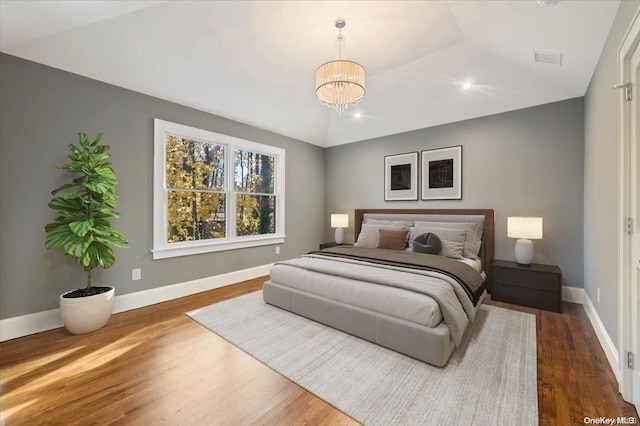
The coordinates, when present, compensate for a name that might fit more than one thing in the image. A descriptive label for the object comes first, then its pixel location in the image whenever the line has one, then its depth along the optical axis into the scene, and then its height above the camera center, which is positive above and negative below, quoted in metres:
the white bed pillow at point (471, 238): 3.60 -0.36
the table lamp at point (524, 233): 3.23 -0.26
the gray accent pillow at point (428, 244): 3.51 -0.42
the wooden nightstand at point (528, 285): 2.98 -0.88
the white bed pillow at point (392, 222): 4.29 -0.16
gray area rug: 1.52 -1.15
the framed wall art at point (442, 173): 4.16 +0.65
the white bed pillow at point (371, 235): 4.04 -0.35
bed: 2.04 -0.67
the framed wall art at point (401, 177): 4.61 +0.66
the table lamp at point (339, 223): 5.26 -0.21
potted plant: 2.43 -0.14
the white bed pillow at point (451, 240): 3.46 -0.37
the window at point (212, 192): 3.43 +0.33
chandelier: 2.61 +1.34
